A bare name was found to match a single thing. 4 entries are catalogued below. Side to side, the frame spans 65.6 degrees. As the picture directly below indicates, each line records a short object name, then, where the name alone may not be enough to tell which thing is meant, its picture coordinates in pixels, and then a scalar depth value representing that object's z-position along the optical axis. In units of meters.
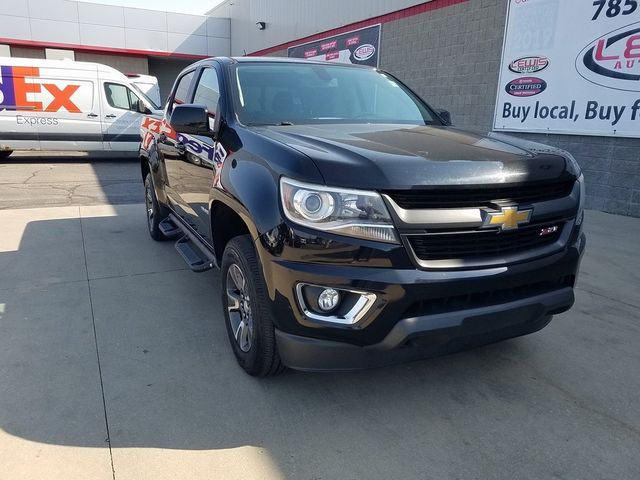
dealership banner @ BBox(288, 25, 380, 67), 12.83
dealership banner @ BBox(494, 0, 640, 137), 7.11
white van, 12.13
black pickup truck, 2.21
